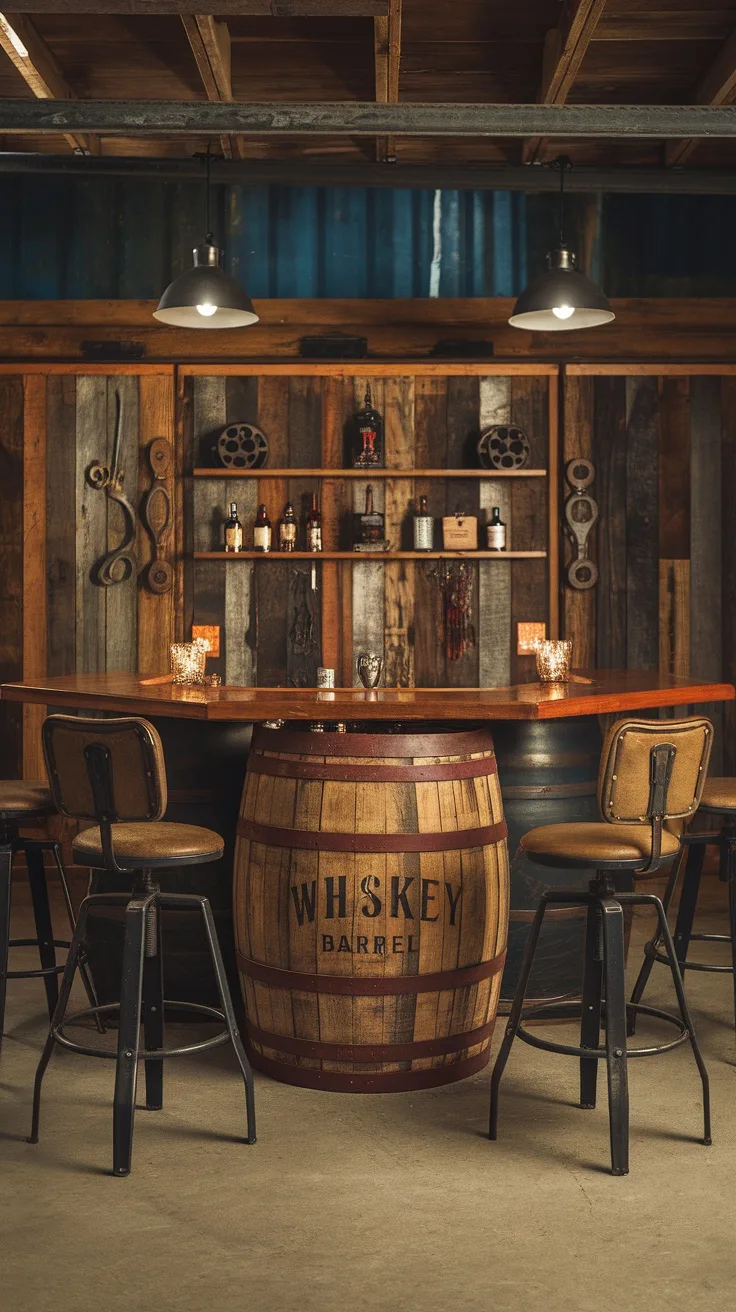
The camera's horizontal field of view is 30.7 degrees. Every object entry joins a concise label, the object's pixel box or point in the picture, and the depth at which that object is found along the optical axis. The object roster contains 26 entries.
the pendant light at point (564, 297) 5.15
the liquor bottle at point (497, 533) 6.54
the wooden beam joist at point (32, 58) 4.88
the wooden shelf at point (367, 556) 6.54
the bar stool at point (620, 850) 3.21
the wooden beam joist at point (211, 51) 4.68
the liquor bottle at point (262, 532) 6.53
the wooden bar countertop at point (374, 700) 3.73
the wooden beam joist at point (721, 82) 5.15
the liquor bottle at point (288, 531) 6.57
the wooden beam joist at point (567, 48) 4.60
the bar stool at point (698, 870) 3.98
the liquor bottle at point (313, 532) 6.58
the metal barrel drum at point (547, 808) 4.17
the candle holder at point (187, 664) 4.66
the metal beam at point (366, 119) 4.58
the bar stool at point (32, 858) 3.99
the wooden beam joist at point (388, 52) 4.64
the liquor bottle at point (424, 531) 6.56
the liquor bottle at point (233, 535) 6.57
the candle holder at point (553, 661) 4.62
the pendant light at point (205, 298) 5.12
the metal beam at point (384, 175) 6.19
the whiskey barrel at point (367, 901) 3.55
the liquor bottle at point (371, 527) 6.55
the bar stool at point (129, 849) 3.22
